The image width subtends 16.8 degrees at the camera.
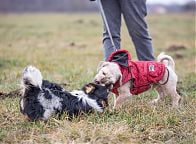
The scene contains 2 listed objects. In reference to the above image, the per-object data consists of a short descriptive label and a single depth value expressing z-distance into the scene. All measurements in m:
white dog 7.71
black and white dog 6.80
